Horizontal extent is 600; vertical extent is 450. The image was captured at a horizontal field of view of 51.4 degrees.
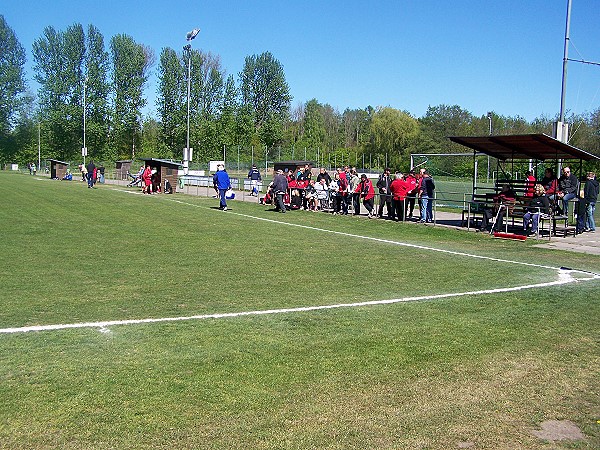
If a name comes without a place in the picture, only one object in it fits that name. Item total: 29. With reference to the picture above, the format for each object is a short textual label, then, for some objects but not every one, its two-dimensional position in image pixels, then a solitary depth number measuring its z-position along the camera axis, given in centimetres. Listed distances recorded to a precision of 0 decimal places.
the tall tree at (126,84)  8744
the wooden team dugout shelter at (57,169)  5616
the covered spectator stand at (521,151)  1878
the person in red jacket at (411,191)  2263
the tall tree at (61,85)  8550
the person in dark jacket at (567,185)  1948
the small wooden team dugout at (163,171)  3781
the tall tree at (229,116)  8469
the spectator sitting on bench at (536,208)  1833
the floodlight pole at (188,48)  4628
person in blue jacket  2609
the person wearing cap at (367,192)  2411
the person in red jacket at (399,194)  2248
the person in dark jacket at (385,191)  2312
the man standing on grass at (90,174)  4088
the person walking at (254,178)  3712
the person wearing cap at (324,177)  2719
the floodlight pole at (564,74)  2262
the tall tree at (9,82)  8900
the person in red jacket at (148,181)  3747
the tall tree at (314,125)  9778
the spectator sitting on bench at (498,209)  1897
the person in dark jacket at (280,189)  2561
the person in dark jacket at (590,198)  1912
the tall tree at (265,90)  9416
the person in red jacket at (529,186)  1969
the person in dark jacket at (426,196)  2152
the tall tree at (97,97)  8588
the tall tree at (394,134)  8050
